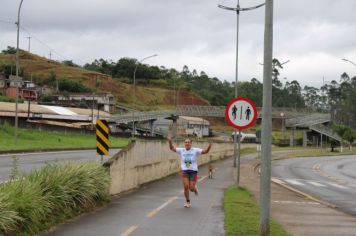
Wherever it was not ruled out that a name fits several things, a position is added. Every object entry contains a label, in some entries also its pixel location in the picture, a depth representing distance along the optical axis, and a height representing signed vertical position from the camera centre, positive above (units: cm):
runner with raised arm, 1441 -84
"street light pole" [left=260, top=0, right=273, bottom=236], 842 +29
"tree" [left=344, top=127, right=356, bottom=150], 10819 -2
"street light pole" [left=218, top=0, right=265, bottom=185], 4196 +570
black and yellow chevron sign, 1670 -24
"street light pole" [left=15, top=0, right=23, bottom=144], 3850 +649
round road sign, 1672 +55
